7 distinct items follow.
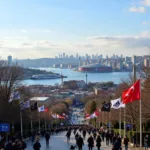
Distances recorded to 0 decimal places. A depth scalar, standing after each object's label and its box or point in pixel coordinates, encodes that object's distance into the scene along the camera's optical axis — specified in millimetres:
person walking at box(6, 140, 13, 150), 21797
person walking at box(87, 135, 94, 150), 29828
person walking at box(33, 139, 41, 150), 26053
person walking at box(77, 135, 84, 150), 29308
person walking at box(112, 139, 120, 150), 24688
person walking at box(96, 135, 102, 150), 29766
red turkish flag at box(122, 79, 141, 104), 26942
